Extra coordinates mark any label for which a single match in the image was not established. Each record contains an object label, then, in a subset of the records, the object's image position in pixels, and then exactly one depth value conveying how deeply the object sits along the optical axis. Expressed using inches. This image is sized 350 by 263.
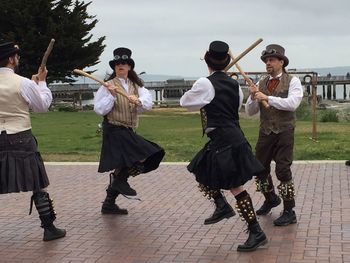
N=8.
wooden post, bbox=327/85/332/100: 3153.5
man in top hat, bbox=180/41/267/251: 207.8
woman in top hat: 258.2
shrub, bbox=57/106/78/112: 1492.5
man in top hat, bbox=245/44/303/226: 240.5
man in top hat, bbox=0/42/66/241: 215.6
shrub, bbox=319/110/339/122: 902.9
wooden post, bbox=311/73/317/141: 559.8
